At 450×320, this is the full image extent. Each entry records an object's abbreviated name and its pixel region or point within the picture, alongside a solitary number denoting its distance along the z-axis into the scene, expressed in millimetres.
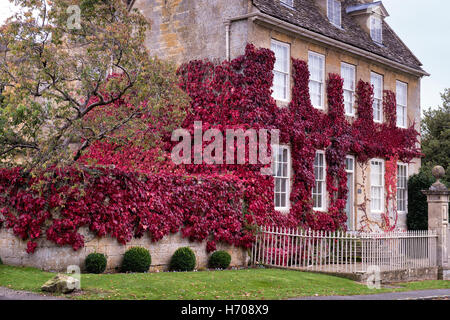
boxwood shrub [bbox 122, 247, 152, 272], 15211
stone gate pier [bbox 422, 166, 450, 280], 19359
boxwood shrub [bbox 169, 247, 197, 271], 16391
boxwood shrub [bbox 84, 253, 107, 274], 14406
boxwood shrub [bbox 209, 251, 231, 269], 17438
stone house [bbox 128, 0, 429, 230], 20828
